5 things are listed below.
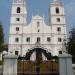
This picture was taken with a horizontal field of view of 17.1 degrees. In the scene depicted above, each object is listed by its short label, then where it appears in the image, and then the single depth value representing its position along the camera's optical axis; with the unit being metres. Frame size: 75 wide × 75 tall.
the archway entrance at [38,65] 12.24
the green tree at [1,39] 30.03
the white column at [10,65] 11.41
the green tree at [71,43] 28.74
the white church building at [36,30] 58.84
